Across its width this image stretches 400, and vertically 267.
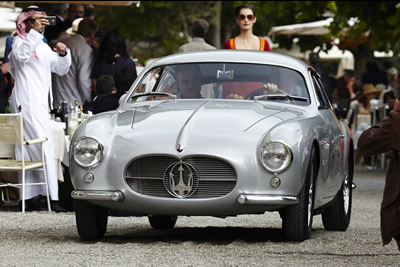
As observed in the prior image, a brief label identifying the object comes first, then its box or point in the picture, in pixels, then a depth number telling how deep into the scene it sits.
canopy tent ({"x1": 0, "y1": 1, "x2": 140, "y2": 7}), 17.11
